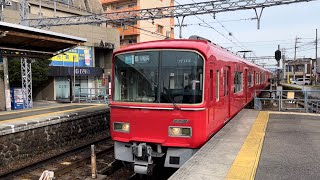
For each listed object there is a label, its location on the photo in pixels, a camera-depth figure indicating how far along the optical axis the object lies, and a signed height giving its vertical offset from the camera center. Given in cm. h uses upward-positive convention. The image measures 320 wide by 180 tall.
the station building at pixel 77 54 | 2134 +332
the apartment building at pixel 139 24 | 3369 +916
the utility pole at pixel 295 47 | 5257 +820
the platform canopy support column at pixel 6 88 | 1514 -15
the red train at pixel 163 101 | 494 -34
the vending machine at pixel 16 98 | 1518 -80
